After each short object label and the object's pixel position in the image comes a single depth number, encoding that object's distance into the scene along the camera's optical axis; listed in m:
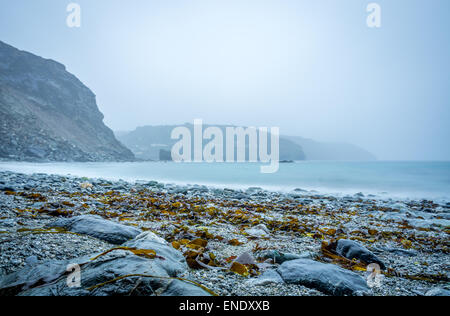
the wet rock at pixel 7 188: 4.49
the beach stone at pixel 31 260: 1.36
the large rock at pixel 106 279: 1.04
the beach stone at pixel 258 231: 2.89
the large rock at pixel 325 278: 1.35
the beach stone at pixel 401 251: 2.43
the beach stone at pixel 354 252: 1.95
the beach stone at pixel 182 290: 1.04
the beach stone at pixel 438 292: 1.37
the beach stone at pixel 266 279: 1.40
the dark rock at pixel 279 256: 1.89
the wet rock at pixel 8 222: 2.17
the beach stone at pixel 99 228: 1.97
